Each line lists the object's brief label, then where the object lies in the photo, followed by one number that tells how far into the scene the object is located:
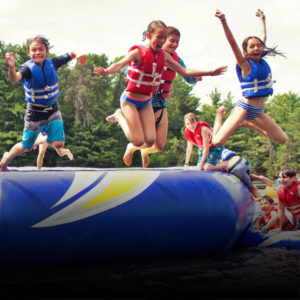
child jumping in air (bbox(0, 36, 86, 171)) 5.34
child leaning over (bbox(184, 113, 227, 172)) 5.91
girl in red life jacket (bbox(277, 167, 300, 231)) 5.21
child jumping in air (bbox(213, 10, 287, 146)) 5.39
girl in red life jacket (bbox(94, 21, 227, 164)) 5.14
